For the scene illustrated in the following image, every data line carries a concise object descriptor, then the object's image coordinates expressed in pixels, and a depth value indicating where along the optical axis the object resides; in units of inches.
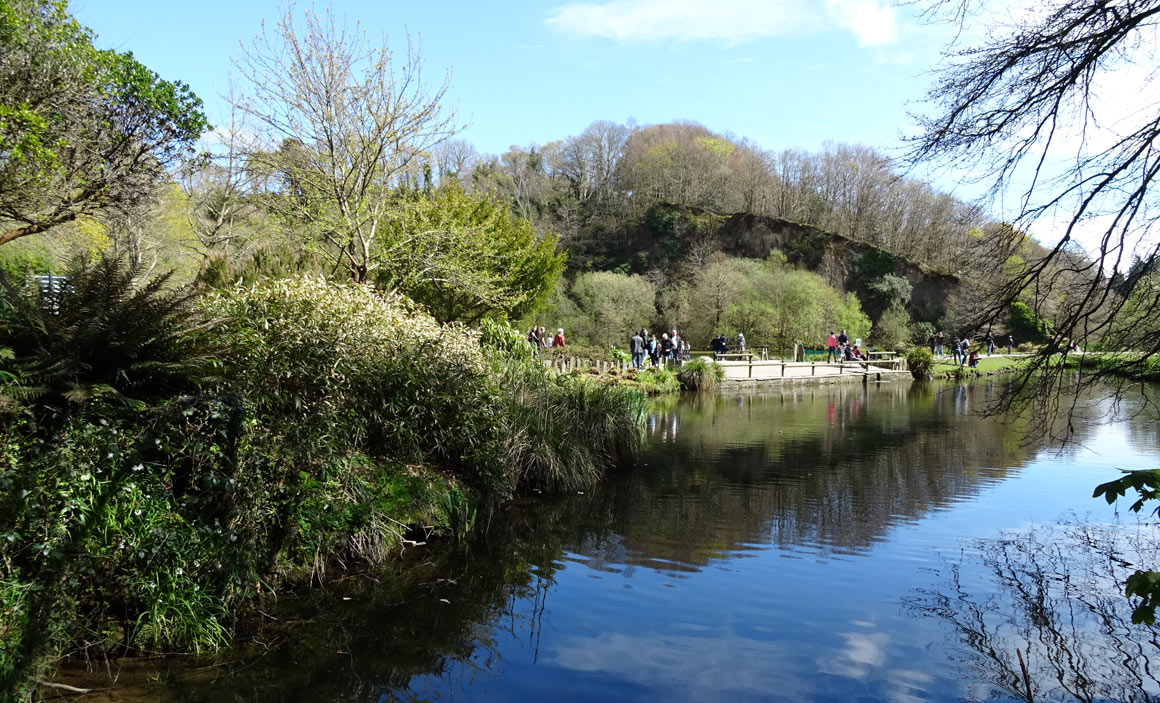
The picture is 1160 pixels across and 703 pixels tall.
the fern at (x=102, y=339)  200.2
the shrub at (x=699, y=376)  1045.2
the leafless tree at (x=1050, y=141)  205.5
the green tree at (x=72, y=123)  332.5
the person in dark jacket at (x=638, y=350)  1092.5
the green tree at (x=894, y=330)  1942.7
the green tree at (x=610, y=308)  1636.3
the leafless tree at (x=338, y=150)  561.3
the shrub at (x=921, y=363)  1312.7
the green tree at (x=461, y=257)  657.0
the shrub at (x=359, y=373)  270.4
